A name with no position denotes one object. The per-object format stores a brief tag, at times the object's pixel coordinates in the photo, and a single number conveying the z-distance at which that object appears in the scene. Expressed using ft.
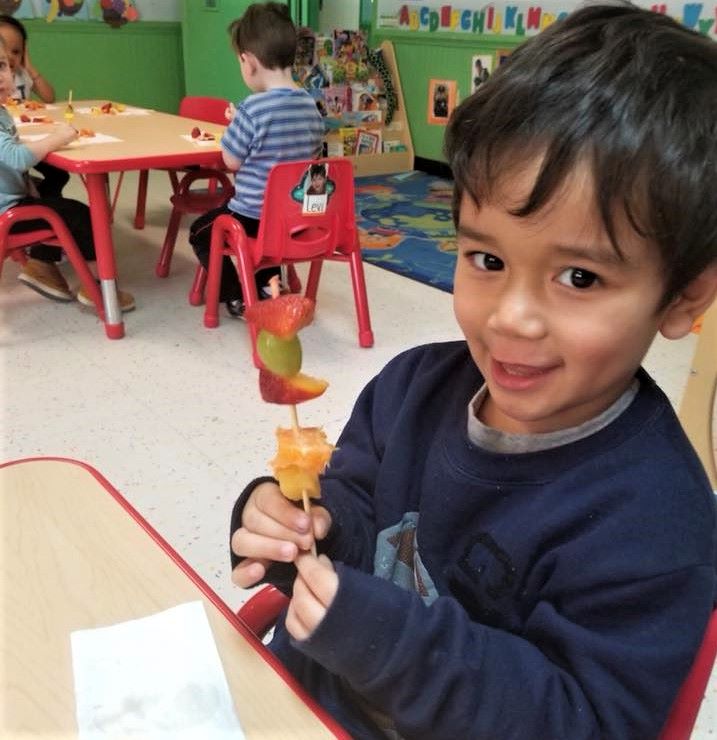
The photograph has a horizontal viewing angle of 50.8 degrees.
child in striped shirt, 8.84
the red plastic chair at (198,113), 12.34
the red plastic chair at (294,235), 8.11
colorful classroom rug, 12.42
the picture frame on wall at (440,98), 17.85
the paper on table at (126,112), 11.86
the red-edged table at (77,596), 1.98
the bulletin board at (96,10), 17.47
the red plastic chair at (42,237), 8.85
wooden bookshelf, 18.66
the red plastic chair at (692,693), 2.07
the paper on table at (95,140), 9.17
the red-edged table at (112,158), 8.38
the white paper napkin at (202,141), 9.58
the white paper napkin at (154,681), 1.96
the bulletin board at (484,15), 12.96
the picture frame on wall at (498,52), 16.35
